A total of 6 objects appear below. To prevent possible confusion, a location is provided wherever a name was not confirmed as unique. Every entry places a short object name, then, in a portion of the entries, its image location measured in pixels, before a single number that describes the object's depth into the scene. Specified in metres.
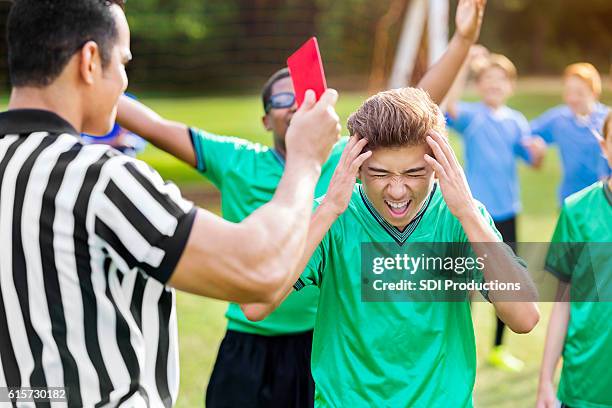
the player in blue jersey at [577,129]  6.65
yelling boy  2.41
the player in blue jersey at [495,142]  6.49
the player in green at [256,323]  3.72
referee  1.76
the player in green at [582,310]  3.02
